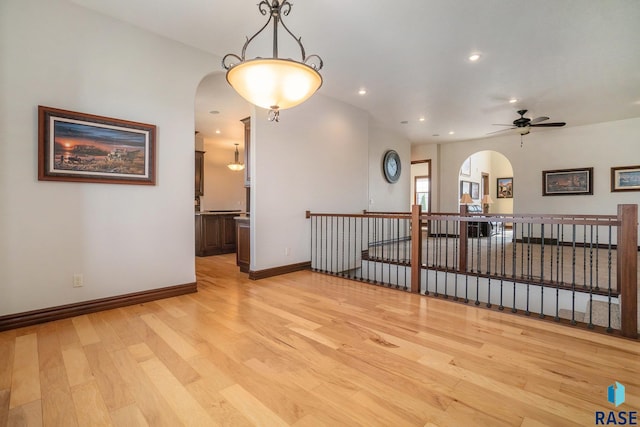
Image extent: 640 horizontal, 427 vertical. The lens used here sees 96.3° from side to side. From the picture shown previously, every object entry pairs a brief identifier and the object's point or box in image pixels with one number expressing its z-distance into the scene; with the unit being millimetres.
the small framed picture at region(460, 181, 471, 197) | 10388
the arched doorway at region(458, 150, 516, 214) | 11695
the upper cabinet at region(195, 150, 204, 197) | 7352
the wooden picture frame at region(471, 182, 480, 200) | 11320
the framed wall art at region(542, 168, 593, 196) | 6867
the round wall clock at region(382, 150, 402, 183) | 7613
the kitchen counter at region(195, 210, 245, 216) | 6133
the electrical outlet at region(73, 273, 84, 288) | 2773
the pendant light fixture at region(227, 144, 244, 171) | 8062
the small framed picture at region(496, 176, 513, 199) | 12203
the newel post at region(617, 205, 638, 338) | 2242
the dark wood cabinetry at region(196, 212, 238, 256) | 6172
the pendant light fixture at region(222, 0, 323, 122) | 1905
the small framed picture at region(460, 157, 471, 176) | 10625
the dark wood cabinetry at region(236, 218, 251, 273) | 4496
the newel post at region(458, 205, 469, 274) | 4371
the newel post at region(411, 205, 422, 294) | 3535
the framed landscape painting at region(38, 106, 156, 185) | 2615
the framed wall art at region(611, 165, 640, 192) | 6320
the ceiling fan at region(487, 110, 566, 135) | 5550
